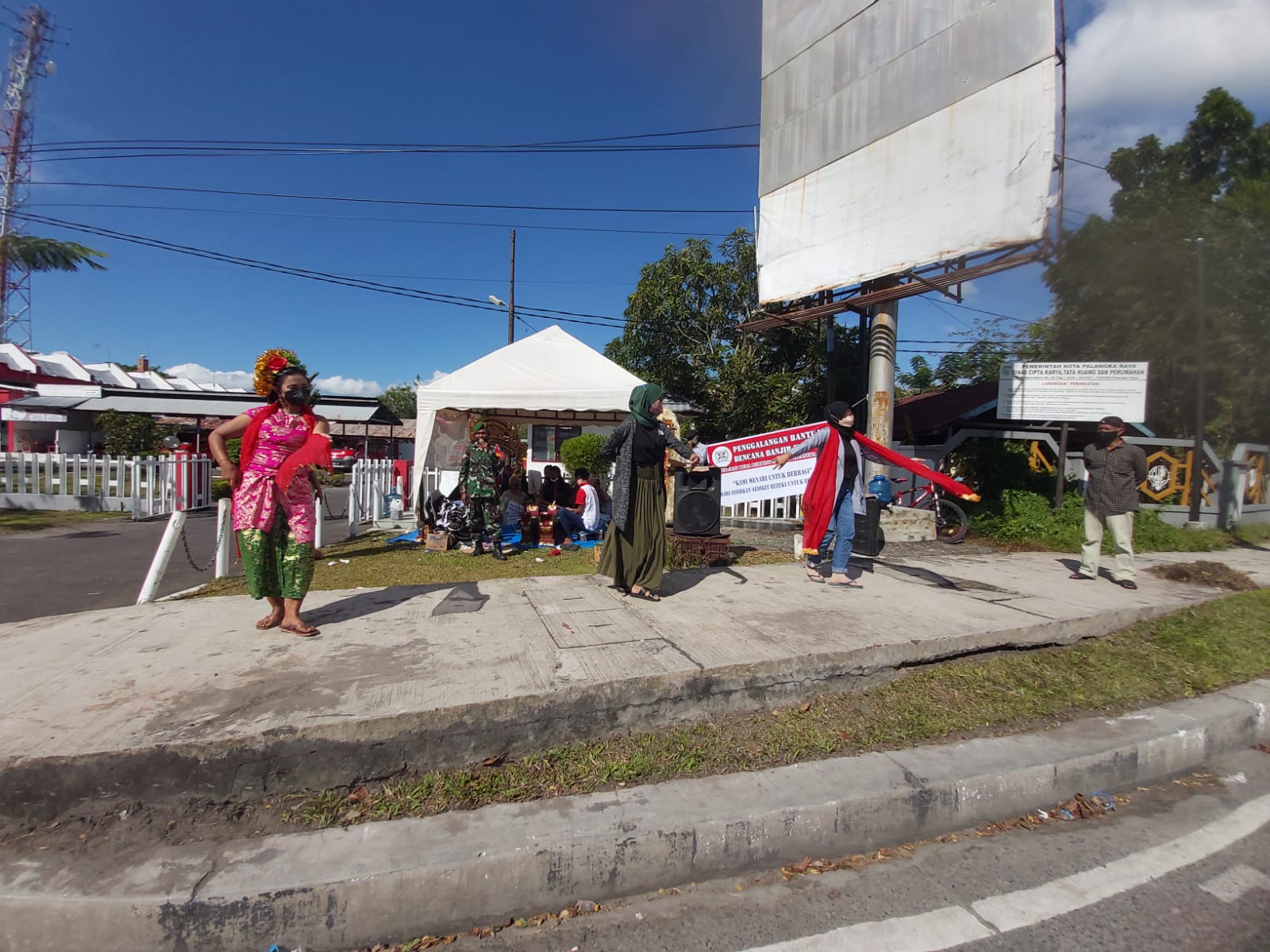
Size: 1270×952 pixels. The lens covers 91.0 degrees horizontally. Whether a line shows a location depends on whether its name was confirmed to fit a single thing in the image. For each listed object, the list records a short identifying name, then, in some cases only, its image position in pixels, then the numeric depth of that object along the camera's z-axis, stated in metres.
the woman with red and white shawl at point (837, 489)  5.49
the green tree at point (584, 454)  20.06
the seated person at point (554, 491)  8.91
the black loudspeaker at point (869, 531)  6.77
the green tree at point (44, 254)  12.32
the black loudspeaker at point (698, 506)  6.23
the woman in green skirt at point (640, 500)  4.72
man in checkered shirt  5.75
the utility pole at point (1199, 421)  9.51
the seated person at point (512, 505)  8.41
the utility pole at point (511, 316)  22.00
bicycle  9.16
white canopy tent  8.95
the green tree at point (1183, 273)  11.33
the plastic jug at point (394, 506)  10.81
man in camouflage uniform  7.37
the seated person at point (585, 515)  8.48
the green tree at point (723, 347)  12.77
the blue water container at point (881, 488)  7.97
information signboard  9.59
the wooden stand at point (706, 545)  6.25
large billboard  7.54
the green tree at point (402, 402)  50.16
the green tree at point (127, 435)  16.59
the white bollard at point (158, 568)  4.96
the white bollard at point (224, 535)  6.11
